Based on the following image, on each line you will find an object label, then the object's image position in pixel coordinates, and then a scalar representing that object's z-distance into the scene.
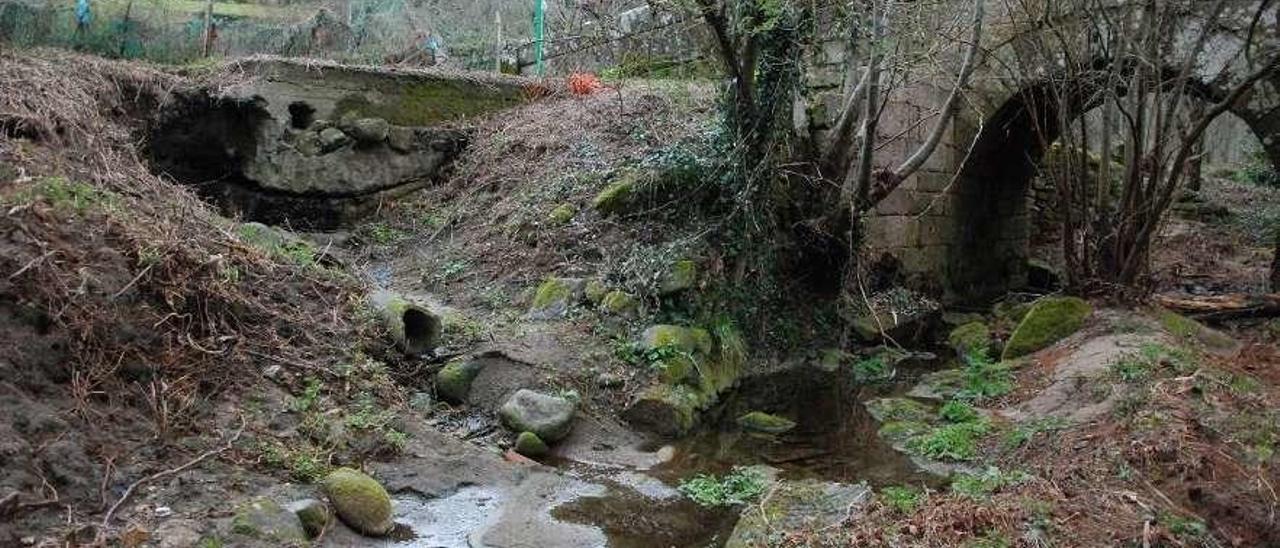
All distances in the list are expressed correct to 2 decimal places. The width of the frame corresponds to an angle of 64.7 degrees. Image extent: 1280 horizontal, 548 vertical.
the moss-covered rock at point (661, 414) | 6.28
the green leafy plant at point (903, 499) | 4.38
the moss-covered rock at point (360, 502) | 4.28
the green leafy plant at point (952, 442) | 5.80
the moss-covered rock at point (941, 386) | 7.37
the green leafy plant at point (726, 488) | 5.03
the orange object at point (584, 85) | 12.09
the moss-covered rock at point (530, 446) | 5.66
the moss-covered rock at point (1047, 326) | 8.15
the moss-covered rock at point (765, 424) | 6.51
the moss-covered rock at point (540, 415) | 5.80
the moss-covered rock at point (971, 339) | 8.88
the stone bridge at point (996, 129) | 9.22
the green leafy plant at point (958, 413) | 6.54
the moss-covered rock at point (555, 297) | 7.46
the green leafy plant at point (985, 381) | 7.13
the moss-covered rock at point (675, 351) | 6.76
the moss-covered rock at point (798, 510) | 4.25
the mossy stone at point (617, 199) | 8.73
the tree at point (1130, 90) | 8.32
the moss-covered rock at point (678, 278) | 7.59
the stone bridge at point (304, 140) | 9.86
